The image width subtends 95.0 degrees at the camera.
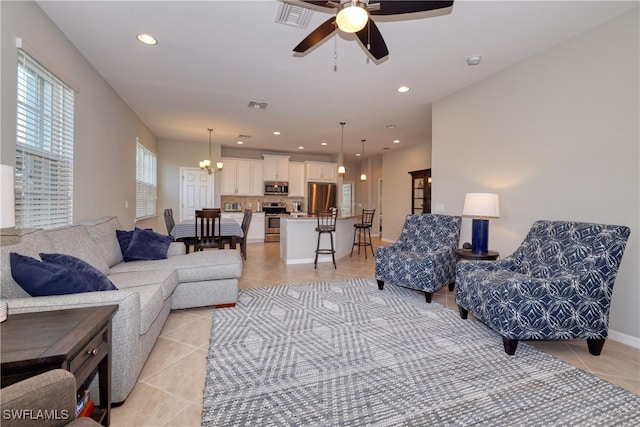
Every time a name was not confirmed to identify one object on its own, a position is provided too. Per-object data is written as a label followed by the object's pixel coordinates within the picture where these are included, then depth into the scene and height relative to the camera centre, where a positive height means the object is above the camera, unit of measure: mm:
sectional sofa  1607 -603
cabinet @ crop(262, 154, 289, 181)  8484 +1213
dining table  4712 -371
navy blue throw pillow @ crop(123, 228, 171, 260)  3266 -459
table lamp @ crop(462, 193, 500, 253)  3216 +7
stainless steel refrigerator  8867 +413
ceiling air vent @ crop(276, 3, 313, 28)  2354 +1623
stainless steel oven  8289 -482
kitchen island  5469 -580
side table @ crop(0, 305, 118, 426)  995 -517
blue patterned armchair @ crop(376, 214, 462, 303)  3352 -532
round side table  3215 -466
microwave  8609 +638
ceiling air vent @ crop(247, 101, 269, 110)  4648 +1676
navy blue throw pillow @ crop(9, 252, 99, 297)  1576 -399
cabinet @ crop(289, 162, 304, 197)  8828 +918
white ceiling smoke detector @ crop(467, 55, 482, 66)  3137 +1670
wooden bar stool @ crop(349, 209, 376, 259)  6661 -303
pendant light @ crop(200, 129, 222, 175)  6621 +971
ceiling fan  1571 +1290
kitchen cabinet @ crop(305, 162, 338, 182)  8914 +1190
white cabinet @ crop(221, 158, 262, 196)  8109 +876
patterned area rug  1585 -1087
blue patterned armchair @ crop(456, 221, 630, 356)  2184 -628
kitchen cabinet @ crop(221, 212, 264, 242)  8219 -558
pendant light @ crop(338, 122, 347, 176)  5900 +1715
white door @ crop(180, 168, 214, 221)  7605 +432
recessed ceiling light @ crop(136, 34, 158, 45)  2793 +1623
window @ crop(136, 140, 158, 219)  5781 +528
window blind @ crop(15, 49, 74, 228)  2281 +489
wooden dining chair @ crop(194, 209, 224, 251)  4469 -376
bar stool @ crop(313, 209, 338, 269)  5300 -289
